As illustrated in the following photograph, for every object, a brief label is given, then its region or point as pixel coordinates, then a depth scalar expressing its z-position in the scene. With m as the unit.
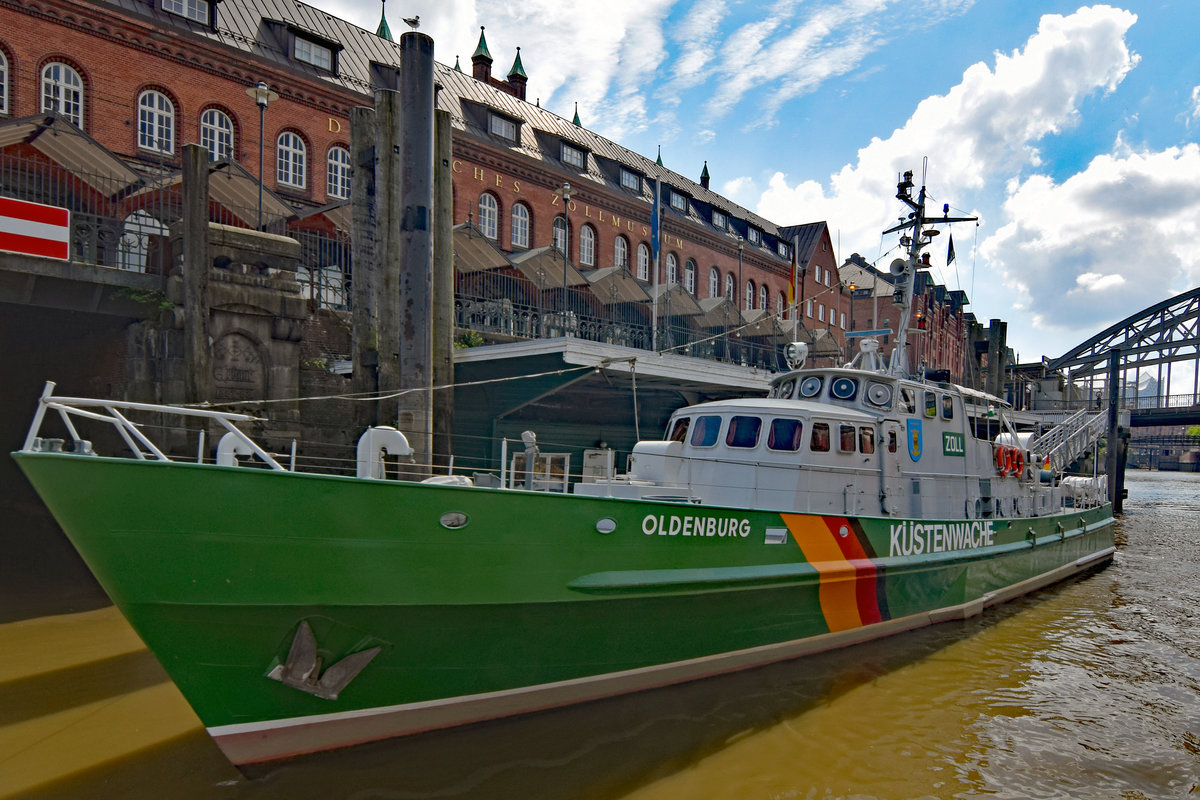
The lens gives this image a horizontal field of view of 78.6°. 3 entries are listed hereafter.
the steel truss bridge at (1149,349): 42.50
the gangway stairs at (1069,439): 19.02
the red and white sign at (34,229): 10.61
